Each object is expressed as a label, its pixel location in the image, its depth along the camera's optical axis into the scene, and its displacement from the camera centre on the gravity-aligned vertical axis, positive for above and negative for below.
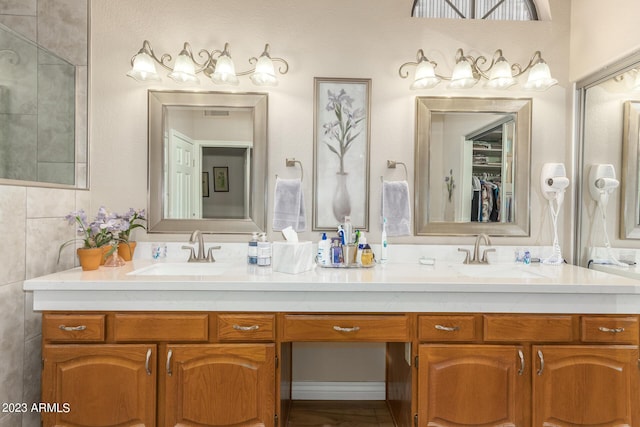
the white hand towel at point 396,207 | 2.13 -0.01
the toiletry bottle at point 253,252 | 1.95 -0.25
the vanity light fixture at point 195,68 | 2.02 +0.73
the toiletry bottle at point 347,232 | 1.95 -0.14
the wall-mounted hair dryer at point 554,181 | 2.11 +0.15
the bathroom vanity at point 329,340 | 1.53 -0.57
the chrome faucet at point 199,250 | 2.06 -0.26
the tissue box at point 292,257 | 1.71 -0.24
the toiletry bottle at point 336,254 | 1.93 -0.26
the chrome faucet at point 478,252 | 2.09 -0.25
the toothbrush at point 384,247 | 2.04 -0.23
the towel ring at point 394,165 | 2.17 +0.23
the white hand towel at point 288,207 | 2.10 -0.02
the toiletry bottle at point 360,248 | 1.92 -0.22
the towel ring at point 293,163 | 2.16 +0.23
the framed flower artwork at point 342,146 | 2.17 +0.34
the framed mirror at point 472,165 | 2.18 +0.23
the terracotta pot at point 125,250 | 2.06 -0.26
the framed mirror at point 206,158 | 2.15 +0.26
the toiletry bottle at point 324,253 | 1.93 -0.25
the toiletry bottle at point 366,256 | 1.92 -0.26
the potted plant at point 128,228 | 1.97 -0.14
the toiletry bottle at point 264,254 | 1.86 -0.25
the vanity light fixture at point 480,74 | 2.06 +0.72
